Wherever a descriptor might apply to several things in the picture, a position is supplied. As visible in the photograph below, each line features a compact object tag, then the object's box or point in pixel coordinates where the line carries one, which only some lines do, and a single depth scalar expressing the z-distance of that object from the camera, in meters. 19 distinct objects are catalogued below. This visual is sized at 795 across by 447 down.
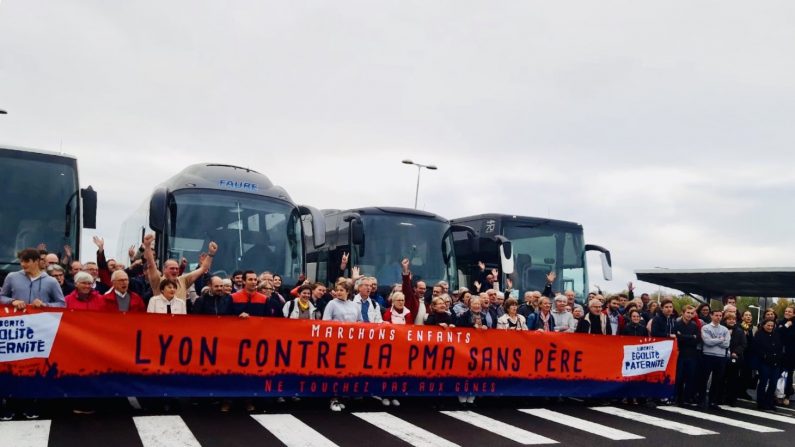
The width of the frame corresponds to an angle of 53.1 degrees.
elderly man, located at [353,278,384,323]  12.08
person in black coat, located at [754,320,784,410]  13.86
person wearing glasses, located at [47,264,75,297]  11.02
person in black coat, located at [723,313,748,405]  14.10
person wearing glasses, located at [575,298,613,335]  13.27
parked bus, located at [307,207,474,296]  17.83
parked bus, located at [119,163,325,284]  15.24
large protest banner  9.42
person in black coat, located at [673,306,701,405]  13.79
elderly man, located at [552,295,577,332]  13.57
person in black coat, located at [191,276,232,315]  10.56
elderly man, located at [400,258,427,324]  12.53
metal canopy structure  18.80
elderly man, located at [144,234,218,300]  10.68
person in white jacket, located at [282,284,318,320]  11.84
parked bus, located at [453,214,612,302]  20.14
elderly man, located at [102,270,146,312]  10.03
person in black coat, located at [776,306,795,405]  14.59
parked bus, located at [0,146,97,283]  13.51
